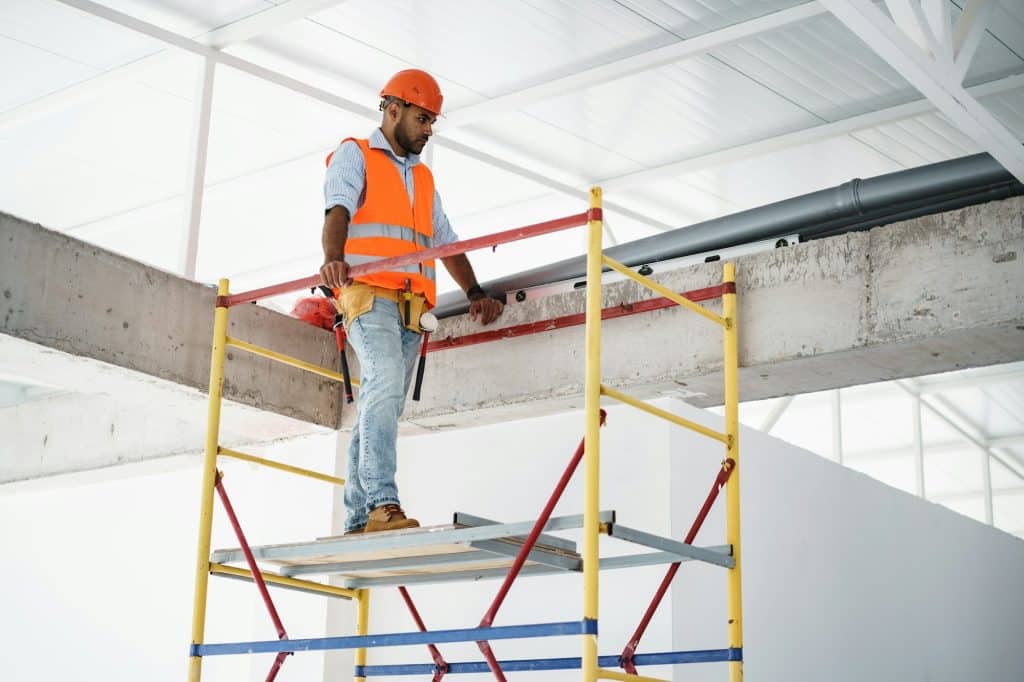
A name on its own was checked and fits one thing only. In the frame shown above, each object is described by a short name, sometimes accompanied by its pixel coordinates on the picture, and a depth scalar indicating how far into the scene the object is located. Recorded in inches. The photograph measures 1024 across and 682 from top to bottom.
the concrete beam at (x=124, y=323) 276.7
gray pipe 263.4
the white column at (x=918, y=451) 624.3
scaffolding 210.8
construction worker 248.8
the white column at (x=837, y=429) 568.1
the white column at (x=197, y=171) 320.5
